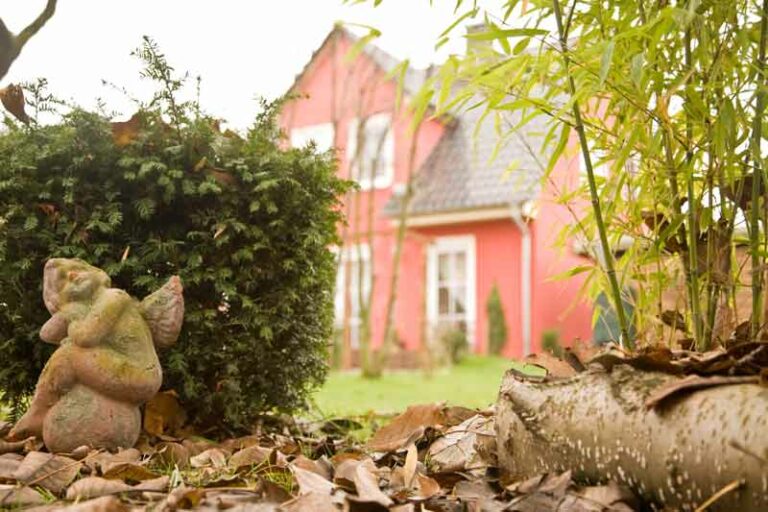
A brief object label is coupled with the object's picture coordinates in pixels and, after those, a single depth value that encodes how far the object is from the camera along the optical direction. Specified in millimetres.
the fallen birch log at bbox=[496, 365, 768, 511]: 1389
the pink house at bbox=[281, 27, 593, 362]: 13695
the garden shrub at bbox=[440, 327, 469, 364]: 12977
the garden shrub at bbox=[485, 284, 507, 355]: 13961
